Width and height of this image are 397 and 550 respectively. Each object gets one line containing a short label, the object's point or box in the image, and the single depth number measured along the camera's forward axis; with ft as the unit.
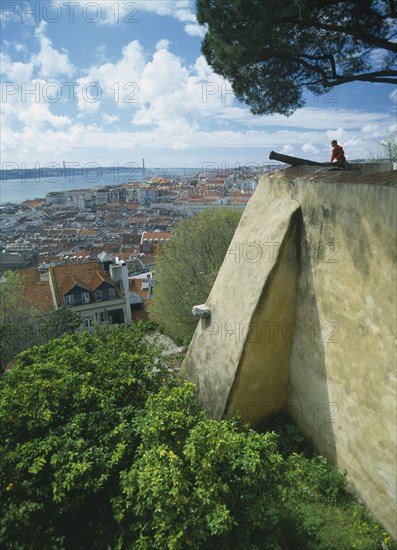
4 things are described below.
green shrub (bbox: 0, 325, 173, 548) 15.28
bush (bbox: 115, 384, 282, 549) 14.01
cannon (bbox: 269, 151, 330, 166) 24.48
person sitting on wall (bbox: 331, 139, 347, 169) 31.99
